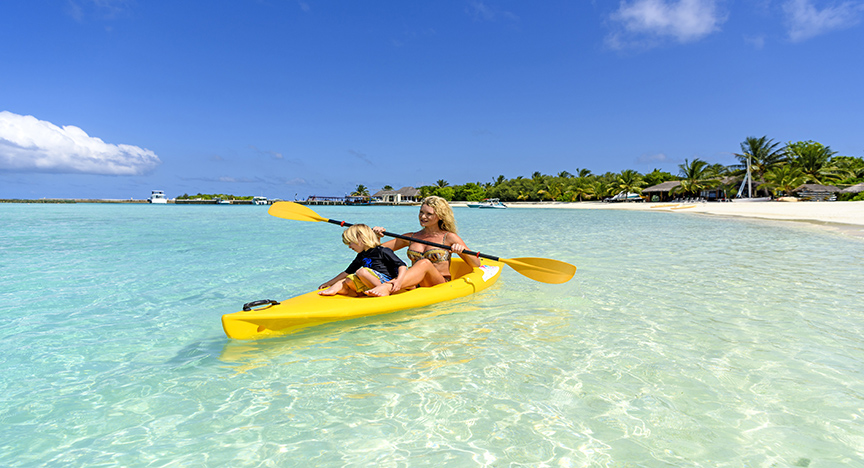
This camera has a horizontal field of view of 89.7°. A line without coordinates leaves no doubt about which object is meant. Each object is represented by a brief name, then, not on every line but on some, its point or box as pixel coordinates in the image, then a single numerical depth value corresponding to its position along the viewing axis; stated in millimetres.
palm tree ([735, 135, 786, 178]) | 42125
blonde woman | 4566
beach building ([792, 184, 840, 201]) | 35969
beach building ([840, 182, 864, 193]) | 32812
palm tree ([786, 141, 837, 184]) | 39031
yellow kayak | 3422
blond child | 4102
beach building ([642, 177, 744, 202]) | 46625
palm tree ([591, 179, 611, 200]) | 58191
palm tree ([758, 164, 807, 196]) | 37750
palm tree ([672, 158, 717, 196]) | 46844
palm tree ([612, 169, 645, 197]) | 54875
